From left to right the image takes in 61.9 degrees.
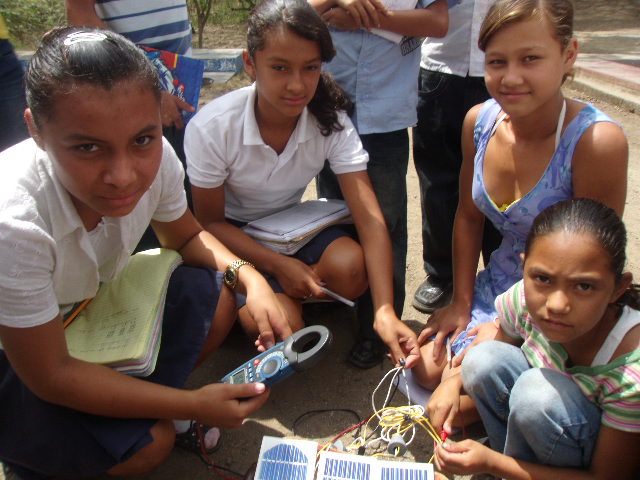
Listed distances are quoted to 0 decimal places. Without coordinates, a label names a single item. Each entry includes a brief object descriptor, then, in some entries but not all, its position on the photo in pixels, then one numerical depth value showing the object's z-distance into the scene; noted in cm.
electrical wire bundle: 151
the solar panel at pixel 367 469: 131
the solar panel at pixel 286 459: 134
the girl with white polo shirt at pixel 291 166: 171
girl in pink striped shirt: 115
